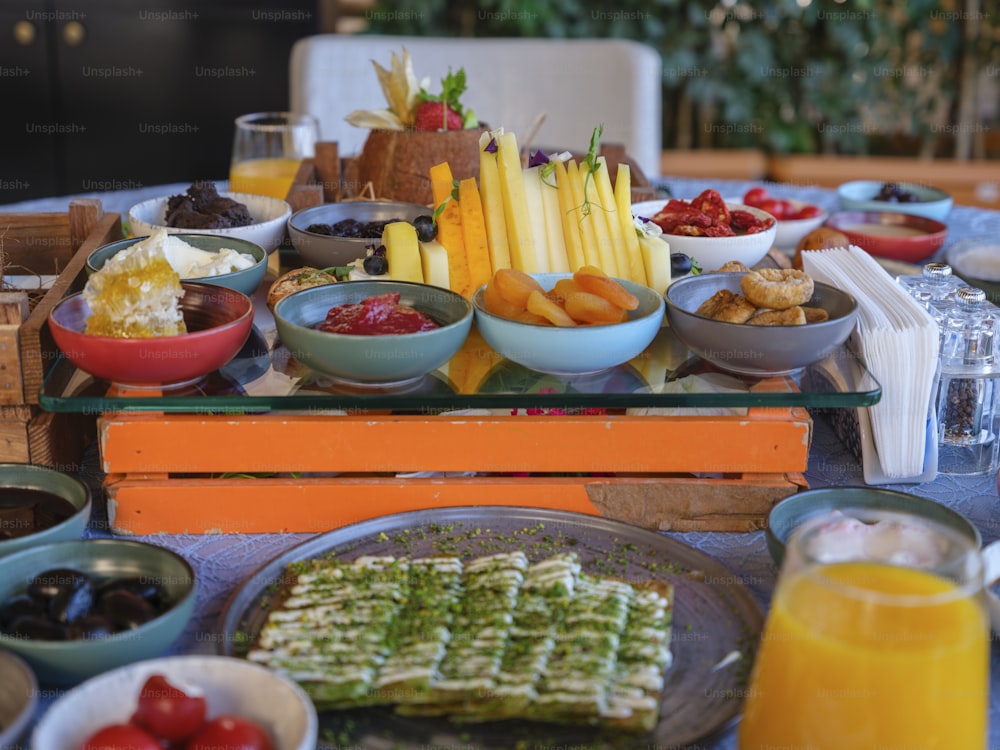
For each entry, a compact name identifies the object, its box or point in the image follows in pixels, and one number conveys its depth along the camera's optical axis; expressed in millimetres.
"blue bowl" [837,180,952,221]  2006
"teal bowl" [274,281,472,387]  1071
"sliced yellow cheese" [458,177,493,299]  1314
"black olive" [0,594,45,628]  877
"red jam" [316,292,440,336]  1116
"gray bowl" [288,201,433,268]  1431
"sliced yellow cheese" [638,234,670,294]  1300
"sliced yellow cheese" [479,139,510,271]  1321
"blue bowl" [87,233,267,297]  1273
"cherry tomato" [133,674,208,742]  764
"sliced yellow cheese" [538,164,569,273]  1352
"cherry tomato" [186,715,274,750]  757
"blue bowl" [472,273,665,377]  1100
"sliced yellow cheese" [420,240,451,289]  1289
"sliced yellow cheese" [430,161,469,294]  1324
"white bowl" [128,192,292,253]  1469
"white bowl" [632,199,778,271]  1470
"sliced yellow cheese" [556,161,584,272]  1337
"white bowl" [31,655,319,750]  760
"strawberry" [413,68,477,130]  1785
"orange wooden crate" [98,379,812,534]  1134
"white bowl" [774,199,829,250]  1824
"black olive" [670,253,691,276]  1361
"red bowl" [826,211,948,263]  1814
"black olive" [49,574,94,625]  864
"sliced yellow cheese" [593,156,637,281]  1330
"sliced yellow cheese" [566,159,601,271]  1336
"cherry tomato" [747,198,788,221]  1891
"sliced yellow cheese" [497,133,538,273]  1318
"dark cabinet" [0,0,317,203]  3703
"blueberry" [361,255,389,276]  1294
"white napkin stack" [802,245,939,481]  1161
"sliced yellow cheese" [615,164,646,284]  1326
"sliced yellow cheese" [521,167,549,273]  1340
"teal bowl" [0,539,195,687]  832
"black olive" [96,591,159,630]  869
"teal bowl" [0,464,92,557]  981
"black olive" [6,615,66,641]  850
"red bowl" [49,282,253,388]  1053
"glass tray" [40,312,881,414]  1080
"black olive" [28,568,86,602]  890
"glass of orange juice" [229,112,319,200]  1986
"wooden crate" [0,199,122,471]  1100
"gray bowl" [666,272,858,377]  1112
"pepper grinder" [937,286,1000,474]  1255
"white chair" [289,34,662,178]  2721
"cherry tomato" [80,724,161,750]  740
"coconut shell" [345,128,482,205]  1754
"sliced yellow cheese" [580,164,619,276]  1330
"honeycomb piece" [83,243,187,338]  1085
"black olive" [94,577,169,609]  903
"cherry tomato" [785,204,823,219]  1891
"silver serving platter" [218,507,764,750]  824
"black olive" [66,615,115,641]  844
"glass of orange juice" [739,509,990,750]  723
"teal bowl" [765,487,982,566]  1054
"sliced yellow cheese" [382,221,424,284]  1292
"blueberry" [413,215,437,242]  1317
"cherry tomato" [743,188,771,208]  1893
